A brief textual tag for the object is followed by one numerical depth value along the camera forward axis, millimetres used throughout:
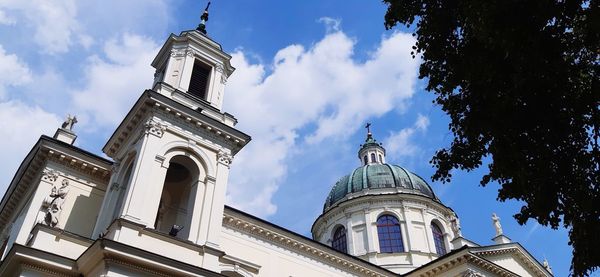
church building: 14703
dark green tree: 8695
